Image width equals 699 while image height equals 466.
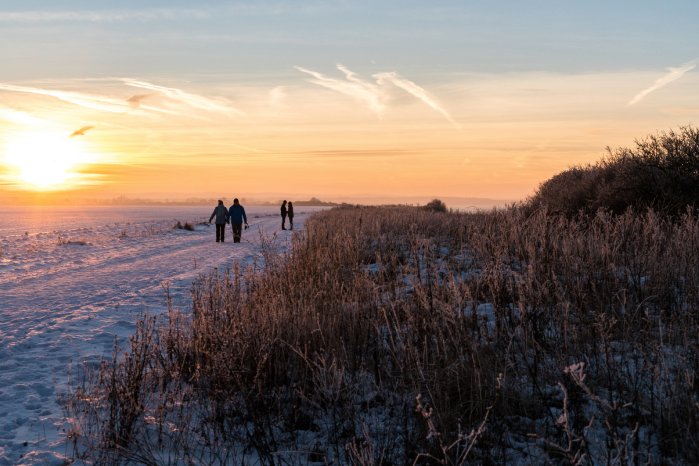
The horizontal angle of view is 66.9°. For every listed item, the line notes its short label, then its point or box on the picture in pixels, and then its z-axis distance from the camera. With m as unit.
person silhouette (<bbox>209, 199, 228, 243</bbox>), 21.42
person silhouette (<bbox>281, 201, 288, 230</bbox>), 30.69
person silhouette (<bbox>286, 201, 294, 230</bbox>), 31.42
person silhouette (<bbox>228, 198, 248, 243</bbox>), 21.06
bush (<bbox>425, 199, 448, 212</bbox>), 43.22
